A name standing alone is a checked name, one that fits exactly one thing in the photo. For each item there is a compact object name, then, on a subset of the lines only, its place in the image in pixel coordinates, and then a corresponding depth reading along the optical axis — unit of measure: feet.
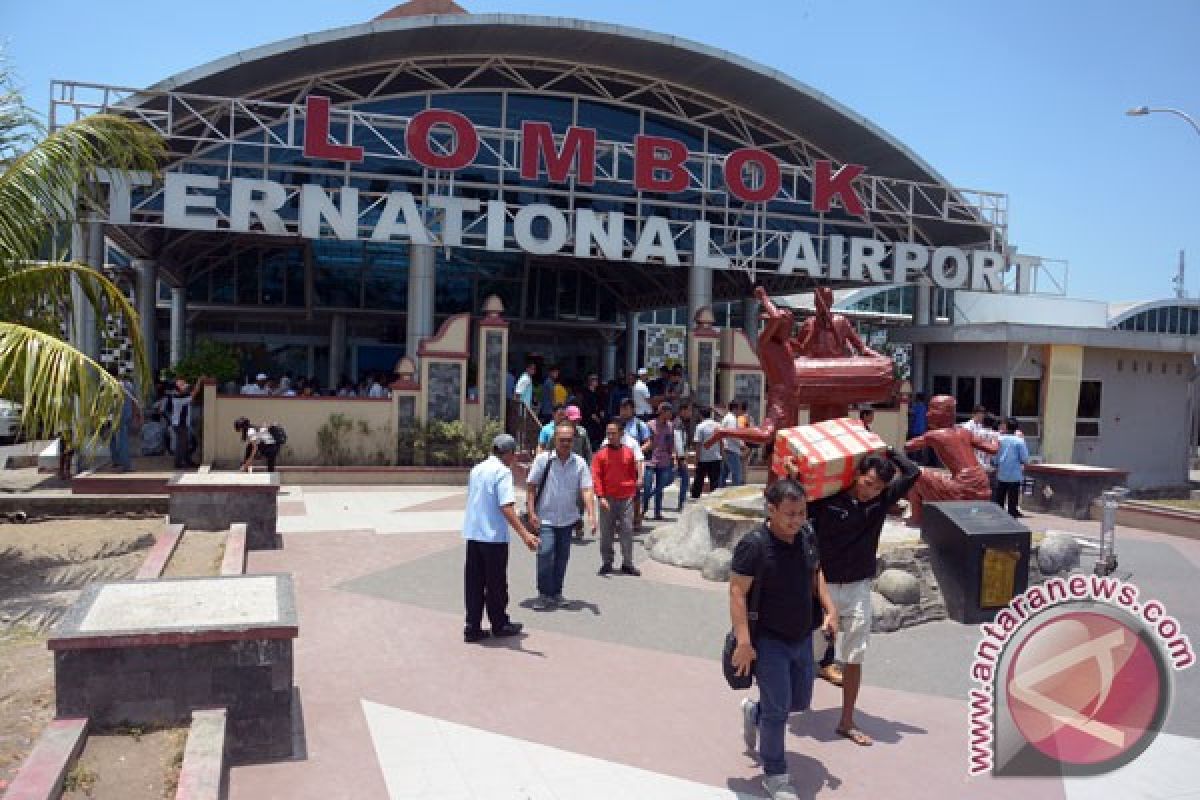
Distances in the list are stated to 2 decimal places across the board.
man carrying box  17.63
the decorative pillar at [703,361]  65.31
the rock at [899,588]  26.48
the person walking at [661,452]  40.37
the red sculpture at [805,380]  31.60
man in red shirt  30.35
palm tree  25.68
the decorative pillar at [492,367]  59.47
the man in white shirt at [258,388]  56.13
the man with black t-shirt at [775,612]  14.76
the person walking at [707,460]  44.11
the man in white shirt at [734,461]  47.57
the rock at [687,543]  32.48
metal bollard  32.63
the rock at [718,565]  30.17
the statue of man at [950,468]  32.99
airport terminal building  62.64
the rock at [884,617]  25.48
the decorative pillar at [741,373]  64.80
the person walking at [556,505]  26.40
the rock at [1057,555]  31.42
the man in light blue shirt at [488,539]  22.85
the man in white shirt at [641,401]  59.24
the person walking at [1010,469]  44.04
